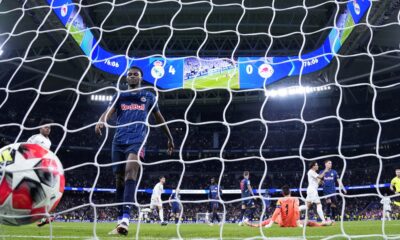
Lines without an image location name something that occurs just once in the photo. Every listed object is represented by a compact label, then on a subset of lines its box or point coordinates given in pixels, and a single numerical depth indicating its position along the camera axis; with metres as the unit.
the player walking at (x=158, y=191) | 10.66
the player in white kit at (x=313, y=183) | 8.44
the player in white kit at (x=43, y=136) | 5.04
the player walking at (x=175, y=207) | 11.79
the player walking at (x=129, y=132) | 3.71
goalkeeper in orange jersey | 6.92
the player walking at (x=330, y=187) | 9.30
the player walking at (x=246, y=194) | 9.69
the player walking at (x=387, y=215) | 12.15
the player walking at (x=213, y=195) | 10.24
